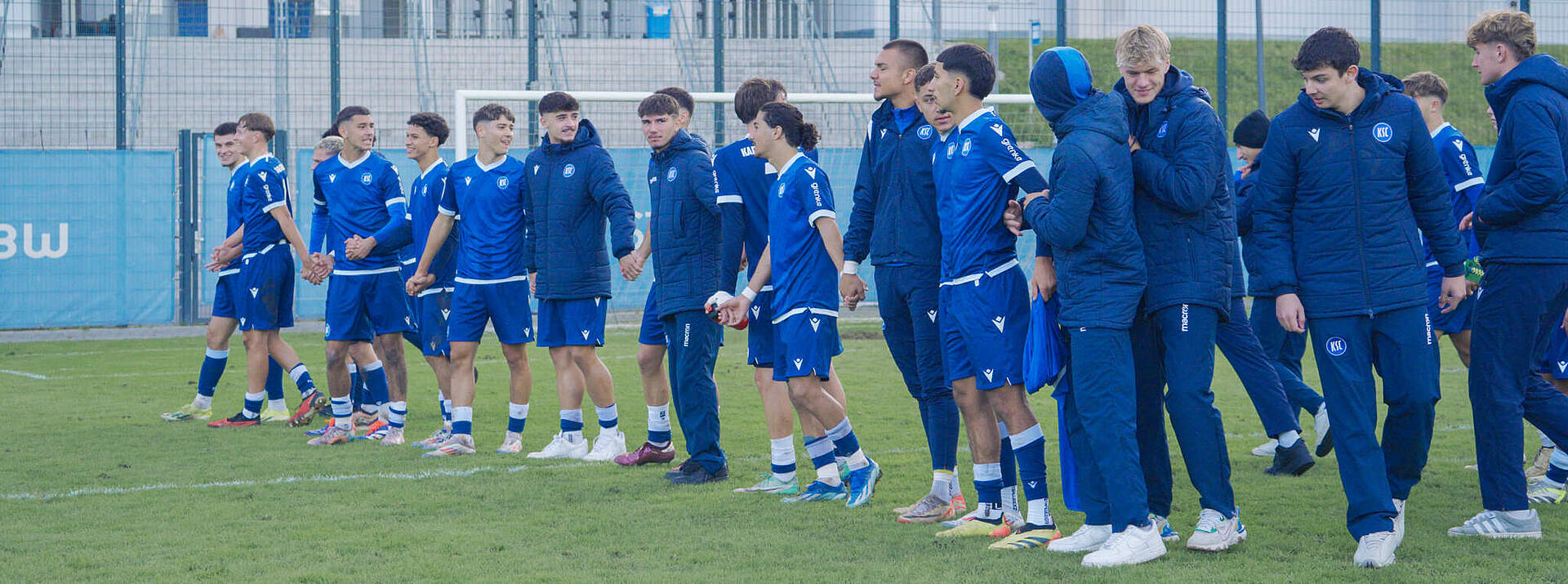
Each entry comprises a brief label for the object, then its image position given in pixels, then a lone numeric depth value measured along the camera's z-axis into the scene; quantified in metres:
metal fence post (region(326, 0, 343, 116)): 16.34
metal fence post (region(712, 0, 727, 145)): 17.28
